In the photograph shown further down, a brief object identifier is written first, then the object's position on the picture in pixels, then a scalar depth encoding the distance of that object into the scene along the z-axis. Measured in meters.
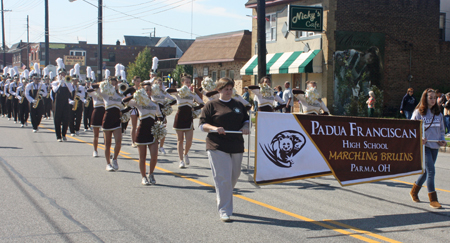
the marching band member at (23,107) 19.93
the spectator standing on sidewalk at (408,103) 18.06
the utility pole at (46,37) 35.22
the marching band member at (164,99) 10.30
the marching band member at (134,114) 12.04
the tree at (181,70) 49.17
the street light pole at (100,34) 28.62
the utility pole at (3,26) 57.28
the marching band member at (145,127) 8.40
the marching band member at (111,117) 9.83
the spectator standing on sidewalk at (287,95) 20.80
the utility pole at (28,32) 74.65
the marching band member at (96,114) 11.21
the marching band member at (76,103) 16.62
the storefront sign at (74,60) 79.56
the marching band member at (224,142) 6.19
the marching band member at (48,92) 19.92
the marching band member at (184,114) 10.45
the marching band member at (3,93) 25.60
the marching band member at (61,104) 15.08
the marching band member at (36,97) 17.95
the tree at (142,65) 62.09
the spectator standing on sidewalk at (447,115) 17.56
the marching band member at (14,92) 22.26
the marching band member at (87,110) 18.48
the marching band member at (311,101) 9.75
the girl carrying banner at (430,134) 7.14
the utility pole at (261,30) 17.00
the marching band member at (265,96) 10.71
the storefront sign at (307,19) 25.00
